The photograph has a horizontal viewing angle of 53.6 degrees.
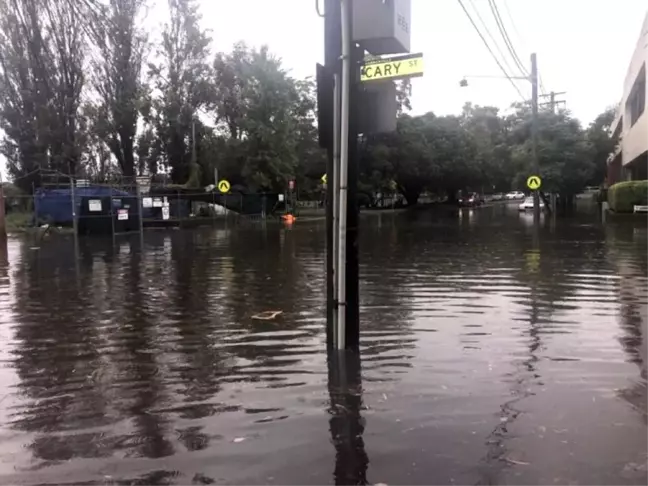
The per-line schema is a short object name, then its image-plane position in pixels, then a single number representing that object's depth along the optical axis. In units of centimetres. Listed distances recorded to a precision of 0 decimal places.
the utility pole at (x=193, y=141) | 4356
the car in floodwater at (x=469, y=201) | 7202
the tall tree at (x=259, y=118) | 4072
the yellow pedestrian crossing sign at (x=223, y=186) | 3809
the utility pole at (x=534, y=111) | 3246
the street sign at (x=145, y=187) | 3758
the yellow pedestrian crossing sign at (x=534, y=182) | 3170
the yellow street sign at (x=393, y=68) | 547
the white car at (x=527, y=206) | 5262
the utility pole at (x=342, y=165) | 567
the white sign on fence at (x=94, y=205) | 2544
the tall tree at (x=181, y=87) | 4316
